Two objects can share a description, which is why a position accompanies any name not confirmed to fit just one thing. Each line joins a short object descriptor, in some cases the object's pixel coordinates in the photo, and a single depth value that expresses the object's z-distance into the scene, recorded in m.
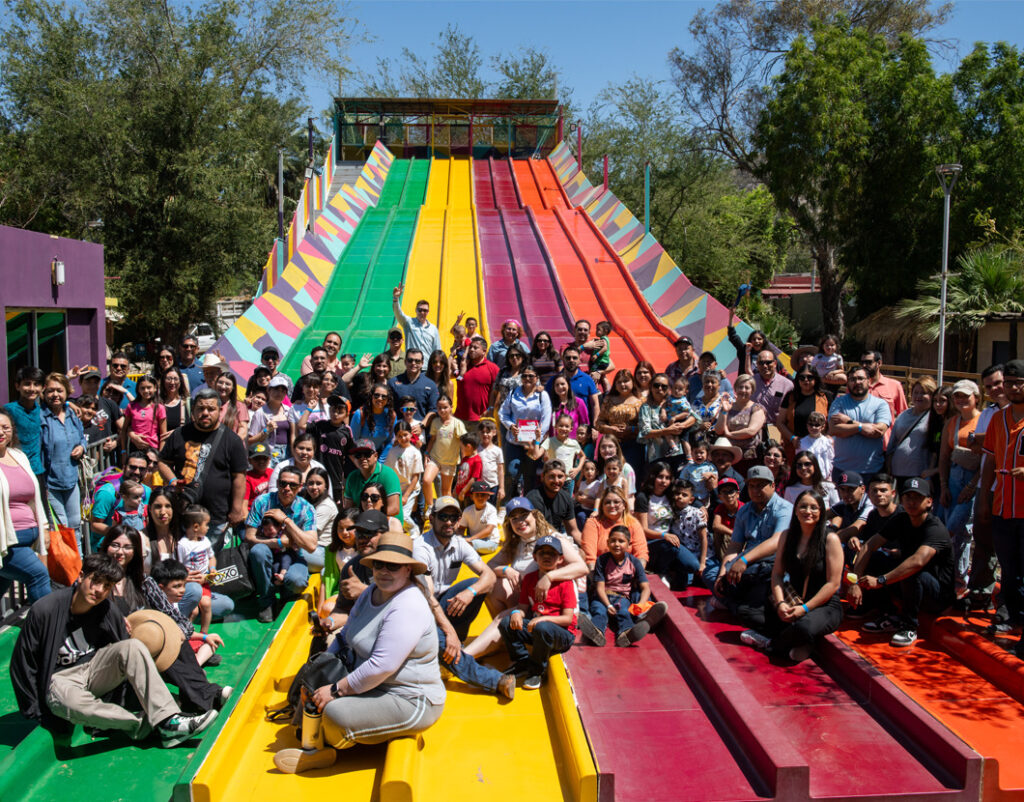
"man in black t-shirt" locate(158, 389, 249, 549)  6.84
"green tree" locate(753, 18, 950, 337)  21.89
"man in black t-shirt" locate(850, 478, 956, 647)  5.94
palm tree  15.67
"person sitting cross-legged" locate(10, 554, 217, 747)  4.81
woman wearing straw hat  4.46
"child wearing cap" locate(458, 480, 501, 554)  6.97
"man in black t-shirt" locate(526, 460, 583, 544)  6.93
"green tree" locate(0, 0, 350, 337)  21.88
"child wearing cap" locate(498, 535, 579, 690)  5.52
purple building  10.51
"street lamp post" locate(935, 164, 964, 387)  13.45
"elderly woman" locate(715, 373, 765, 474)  8.00
